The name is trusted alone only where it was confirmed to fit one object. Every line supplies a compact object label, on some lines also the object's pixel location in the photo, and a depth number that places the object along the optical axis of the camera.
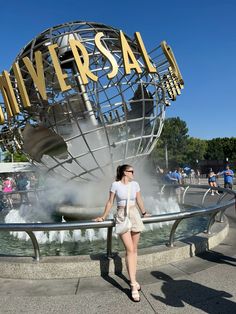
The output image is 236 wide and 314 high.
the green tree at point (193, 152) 48.81
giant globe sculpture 4.97
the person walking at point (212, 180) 10.71
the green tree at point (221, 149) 52.87
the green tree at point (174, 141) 45.42
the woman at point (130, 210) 2.59
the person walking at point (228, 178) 10.42
